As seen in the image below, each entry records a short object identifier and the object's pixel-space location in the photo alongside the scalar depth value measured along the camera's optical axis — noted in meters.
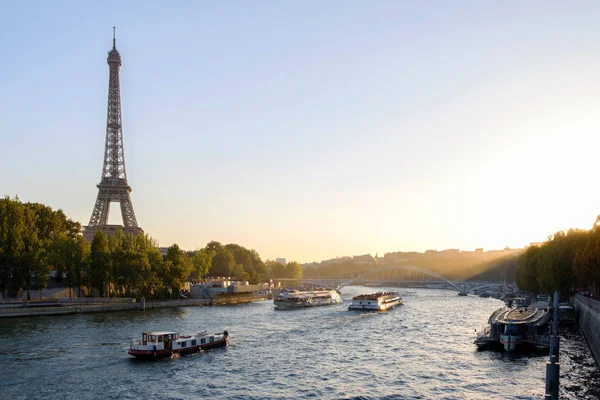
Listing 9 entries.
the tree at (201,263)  119.82
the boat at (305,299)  99.50
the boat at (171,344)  42.22
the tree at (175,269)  98.69
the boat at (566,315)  66.56
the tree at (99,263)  85.94
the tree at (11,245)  75.19
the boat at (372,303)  96.00
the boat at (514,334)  48.09
